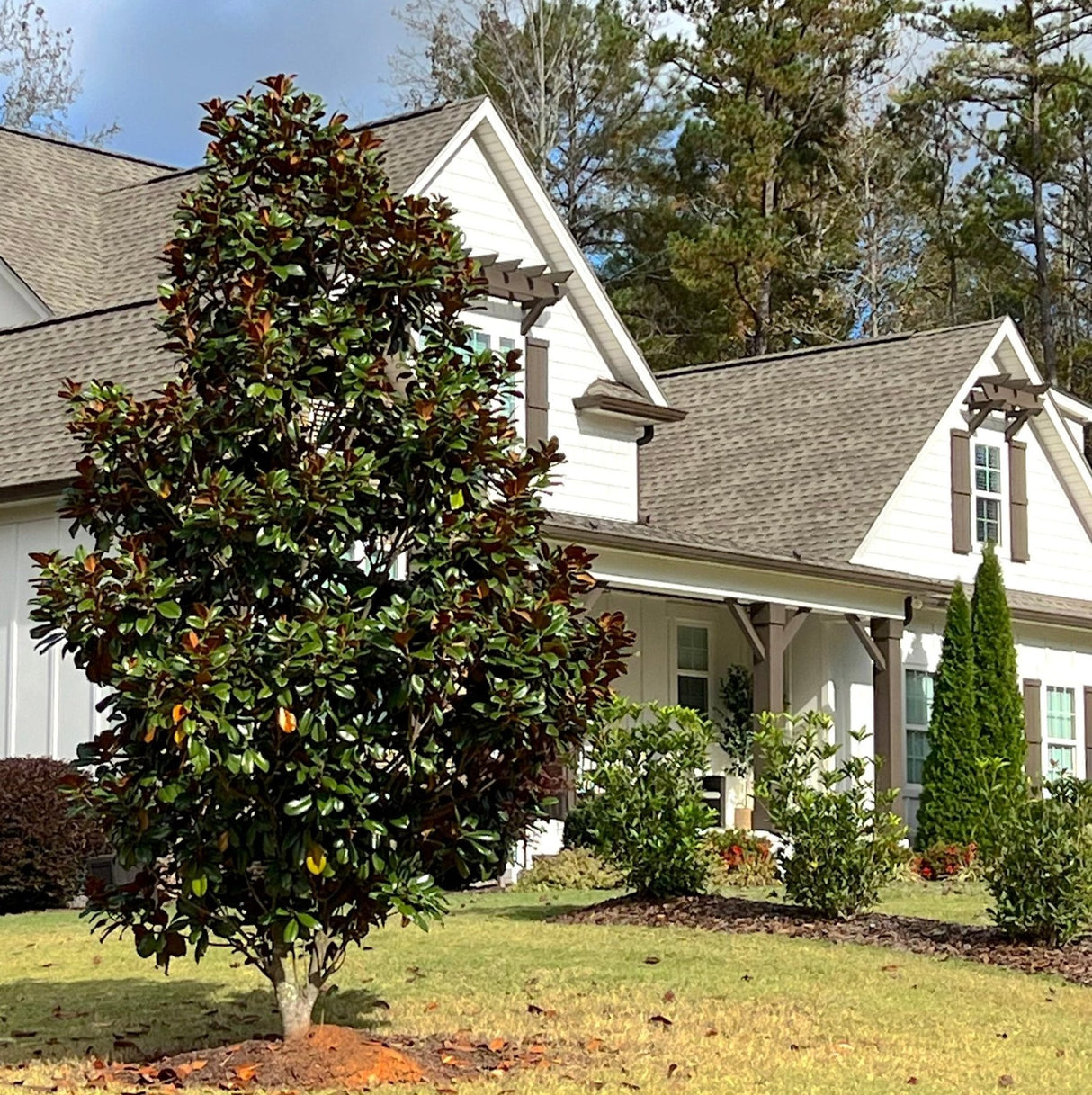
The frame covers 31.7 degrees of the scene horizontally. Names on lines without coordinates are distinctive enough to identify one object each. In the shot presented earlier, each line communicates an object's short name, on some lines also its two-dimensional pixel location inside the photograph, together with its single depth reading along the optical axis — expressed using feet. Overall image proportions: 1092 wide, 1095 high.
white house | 63.67
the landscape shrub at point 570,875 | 58.80
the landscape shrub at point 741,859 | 60.80
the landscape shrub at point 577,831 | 63.62
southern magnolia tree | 27.37
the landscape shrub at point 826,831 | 46.47
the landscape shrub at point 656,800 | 48.67
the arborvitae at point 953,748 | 72.64
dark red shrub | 52.08
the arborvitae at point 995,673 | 75.10
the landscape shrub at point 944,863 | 67.10
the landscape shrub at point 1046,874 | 43.62
